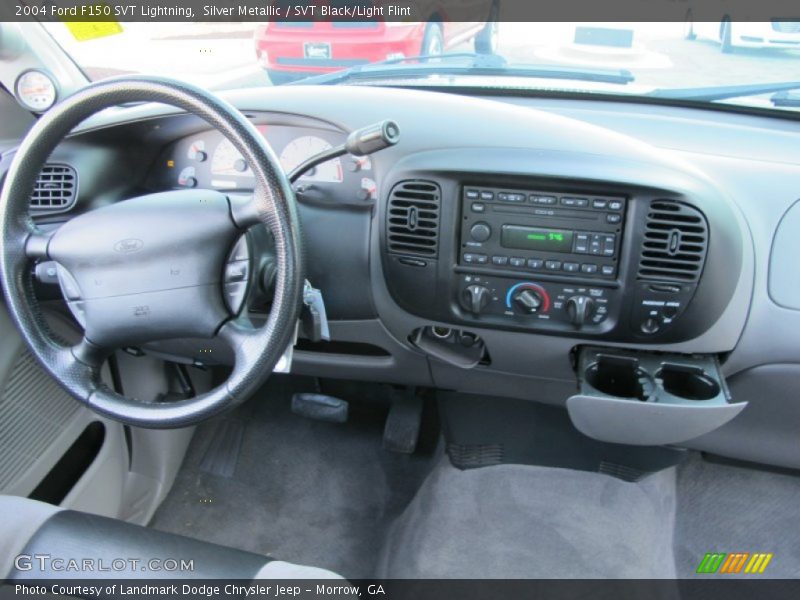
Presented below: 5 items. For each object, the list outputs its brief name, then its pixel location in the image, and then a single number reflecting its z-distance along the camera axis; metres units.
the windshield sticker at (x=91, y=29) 1.66
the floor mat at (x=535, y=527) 1.70
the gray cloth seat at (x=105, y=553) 0.95
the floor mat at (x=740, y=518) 1.72
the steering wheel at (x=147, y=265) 1.02
